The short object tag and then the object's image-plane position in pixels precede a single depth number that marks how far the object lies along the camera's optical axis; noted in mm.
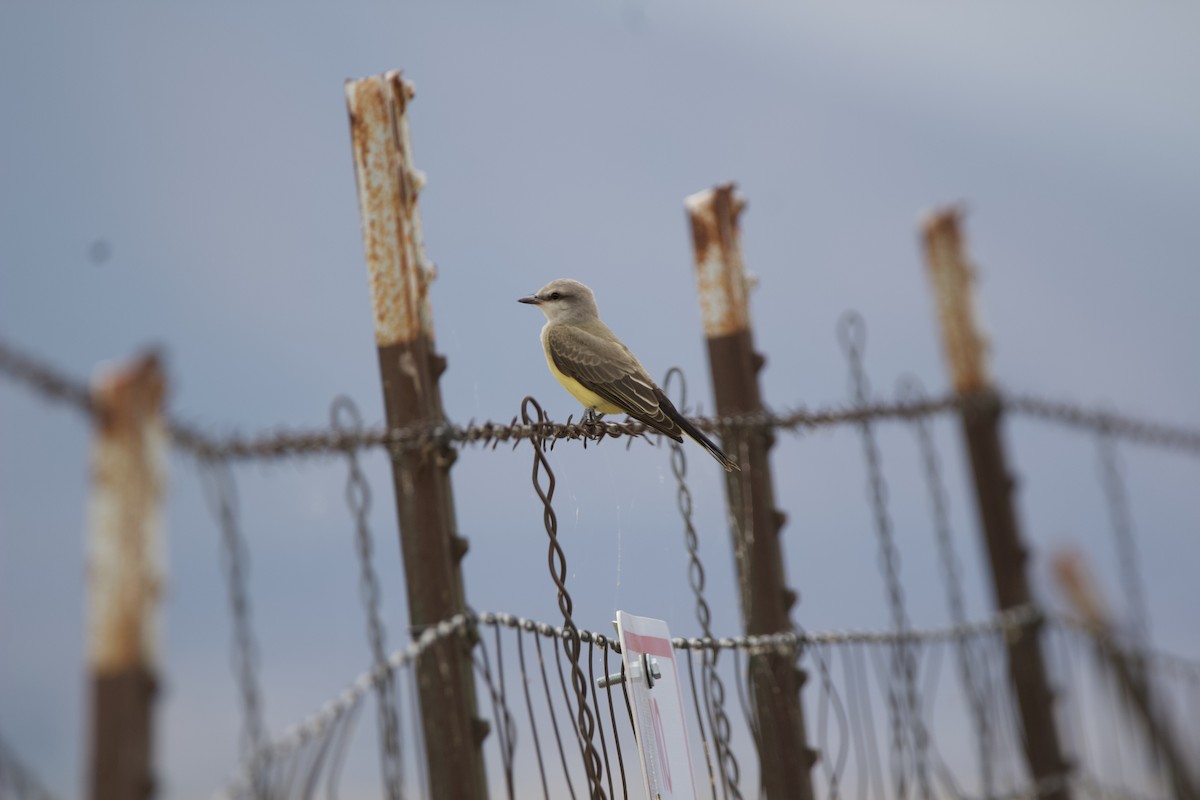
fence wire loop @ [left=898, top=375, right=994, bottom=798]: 9570
